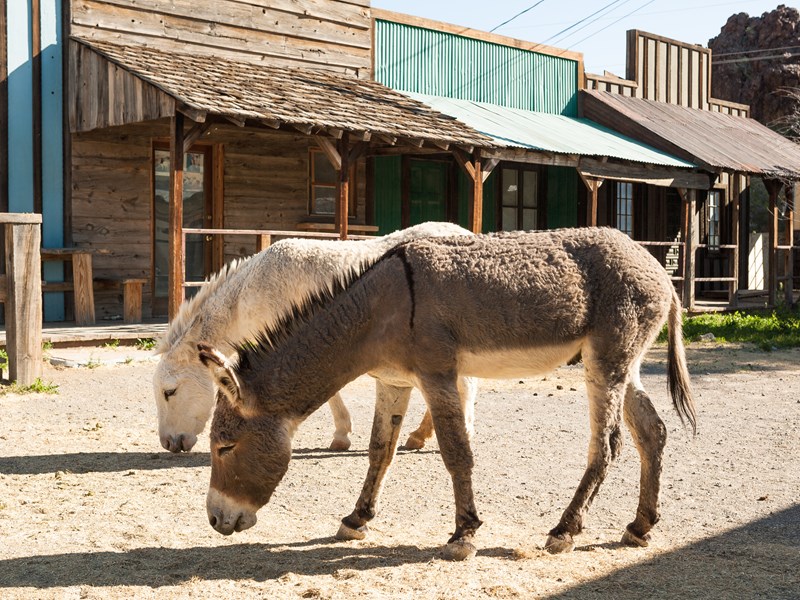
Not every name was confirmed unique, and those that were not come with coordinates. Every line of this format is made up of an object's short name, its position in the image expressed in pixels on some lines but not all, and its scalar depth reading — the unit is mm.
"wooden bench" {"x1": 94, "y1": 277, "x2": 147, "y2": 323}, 12594
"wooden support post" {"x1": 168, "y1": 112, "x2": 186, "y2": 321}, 11352
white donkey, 5031
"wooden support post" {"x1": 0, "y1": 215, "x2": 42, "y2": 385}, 8602
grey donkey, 4207
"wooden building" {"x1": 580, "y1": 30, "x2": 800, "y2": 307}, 18438
